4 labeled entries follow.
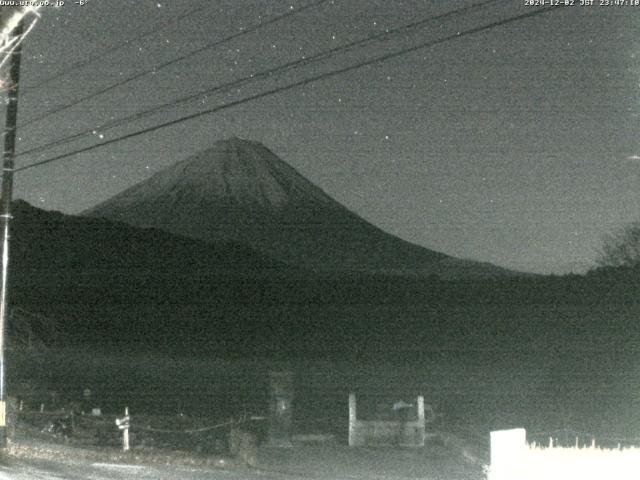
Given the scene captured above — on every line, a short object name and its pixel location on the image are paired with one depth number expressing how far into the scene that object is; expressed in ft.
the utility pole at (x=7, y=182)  57.62
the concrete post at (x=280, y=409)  65.62
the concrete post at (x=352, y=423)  69.58
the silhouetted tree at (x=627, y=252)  156.35
